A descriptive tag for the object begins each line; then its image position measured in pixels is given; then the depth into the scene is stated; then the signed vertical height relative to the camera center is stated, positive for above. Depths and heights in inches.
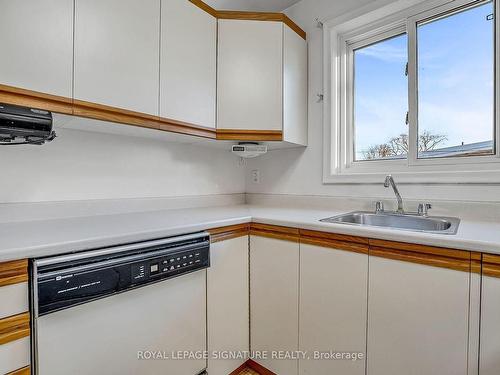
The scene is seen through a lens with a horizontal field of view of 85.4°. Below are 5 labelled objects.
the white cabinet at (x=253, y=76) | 67.7 +28.0
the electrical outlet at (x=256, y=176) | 92.7 +3.4
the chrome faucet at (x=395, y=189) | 60.5 -0.7
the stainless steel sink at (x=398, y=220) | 54.7 -7.4
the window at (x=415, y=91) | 59.0 +23.7
